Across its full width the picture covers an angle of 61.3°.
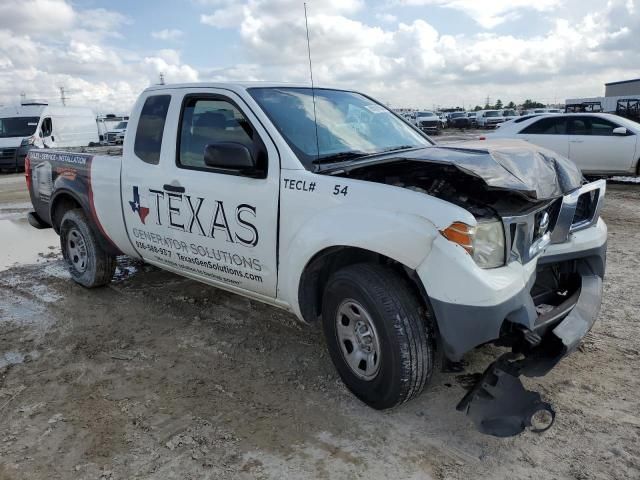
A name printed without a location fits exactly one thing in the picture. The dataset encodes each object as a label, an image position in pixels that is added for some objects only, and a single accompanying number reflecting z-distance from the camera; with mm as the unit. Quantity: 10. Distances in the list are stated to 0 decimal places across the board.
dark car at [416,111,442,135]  39244
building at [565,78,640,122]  32425
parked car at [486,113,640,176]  11242
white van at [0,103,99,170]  19672
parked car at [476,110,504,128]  38469
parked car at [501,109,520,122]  40969
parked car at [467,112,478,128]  40981
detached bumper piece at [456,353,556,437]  2688
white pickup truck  2746
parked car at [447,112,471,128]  41156
